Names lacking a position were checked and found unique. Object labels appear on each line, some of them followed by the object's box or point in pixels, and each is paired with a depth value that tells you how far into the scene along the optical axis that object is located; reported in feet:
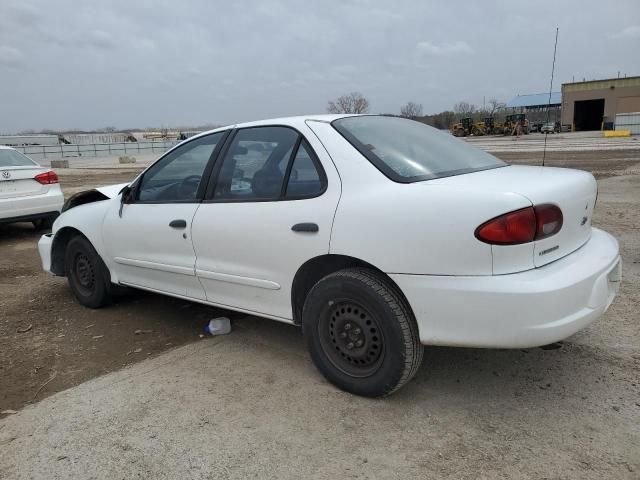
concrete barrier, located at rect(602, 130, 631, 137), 128.88
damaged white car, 8.30
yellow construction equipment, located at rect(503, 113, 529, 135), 160.97
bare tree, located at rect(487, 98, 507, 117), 271.49
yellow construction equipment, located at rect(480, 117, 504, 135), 169.07
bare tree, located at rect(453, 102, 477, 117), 290.97
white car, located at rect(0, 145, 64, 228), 25.40
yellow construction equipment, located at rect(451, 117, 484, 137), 171.12
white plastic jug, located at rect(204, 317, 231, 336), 13.57
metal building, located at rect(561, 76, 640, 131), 188.24
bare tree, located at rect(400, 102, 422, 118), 278.13
